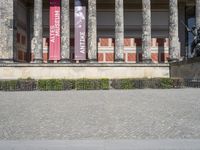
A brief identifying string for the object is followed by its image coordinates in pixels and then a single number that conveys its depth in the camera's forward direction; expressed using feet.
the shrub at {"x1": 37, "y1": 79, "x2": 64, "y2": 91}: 109.09
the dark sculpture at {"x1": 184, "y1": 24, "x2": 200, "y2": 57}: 129.28
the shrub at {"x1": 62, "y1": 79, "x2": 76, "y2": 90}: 110.22
